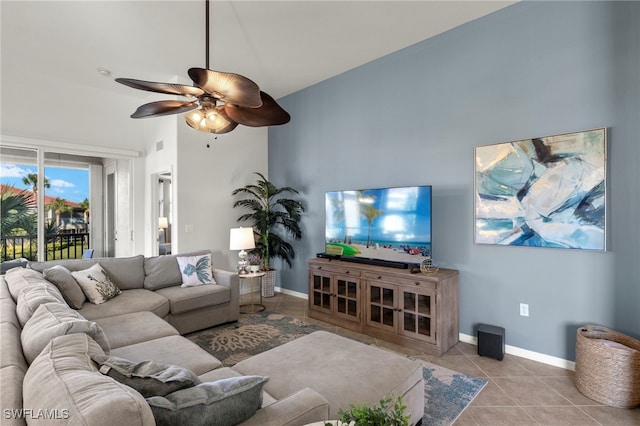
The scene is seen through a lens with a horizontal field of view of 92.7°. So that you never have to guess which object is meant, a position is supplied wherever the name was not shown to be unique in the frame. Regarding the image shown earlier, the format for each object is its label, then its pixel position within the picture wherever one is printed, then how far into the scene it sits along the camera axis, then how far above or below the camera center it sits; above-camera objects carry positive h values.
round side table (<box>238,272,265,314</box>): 4.05 -1.35
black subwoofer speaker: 2.75 -1.20
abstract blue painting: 2.47 +0.17
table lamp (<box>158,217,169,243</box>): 5.50 -0.22
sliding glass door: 4.22 +0.14
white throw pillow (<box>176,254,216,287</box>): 3.69 -0.70
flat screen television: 3.20 -0.15
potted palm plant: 4.92 -0.15
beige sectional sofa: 0.85 -0.75
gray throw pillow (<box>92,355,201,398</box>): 1.06 -0.59
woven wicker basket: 2.04 -1.10
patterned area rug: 2.10 -1.34
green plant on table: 0.90 -0.61
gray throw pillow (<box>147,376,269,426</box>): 0.95 -0.63
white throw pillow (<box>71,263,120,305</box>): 2.99 -0.71
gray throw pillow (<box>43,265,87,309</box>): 2.79 -0.66
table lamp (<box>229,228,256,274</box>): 4.29 -0.40
